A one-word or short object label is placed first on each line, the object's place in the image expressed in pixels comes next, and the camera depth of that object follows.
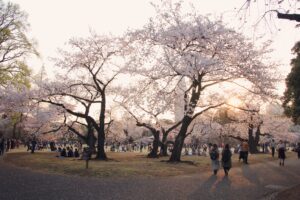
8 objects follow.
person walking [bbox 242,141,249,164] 26.73
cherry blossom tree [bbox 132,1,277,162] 23.23
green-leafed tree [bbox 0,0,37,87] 33.94
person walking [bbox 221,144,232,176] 18.41
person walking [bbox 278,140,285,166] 24.92
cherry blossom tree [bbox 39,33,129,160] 30.02
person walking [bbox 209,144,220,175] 18.80
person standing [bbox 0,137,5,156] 32.24
